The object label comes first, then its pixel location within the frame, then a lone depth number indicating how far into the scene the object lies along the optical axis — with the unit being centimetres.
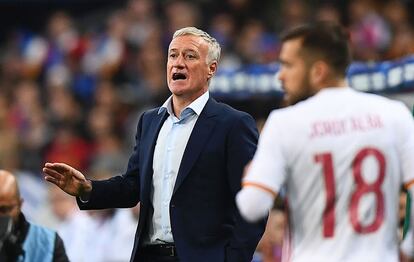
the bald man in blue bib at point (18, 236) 1224
